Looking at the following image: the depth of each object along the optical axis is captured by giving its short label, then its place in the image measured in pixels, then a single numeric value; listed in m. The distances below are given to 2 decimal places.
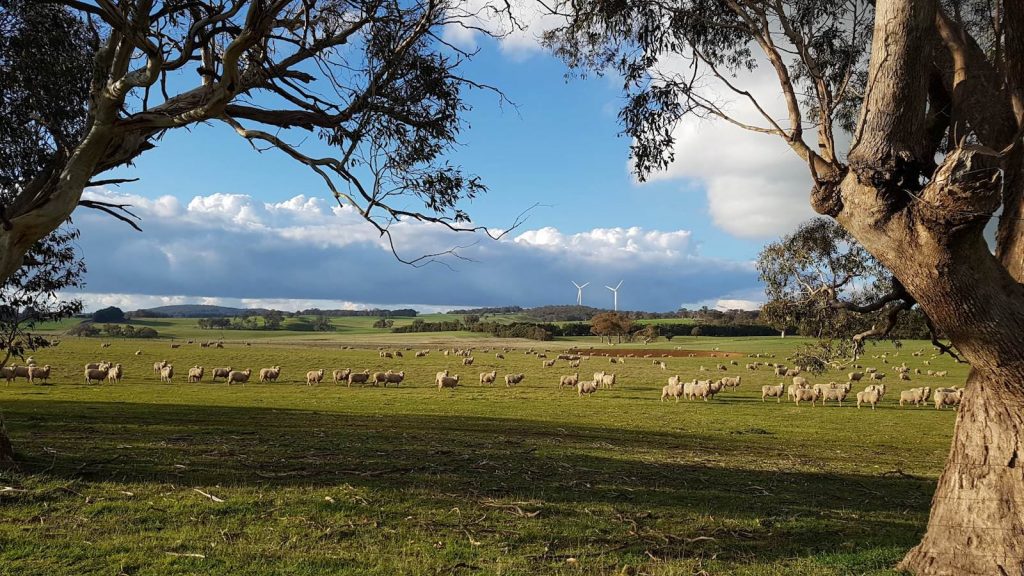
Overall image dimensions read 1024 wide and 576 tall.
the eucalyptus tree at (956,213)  5.98
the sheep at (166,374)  39.62
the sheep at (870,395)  32.78
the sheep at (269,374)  41.62
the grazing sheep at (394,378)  41.05
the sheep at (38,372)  34.84
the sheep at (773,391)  35.96
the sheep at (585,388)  37.03
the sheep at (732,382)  40.84
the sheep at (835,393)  33.97
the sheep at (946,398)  33.16
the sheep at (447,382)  38.75
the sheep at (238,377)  39.62
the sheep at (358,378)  40.16
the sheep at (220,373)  40.87
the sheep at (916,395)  34.09
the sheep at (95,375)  36.38
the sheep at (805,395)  34.25
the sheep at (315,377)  40.91
